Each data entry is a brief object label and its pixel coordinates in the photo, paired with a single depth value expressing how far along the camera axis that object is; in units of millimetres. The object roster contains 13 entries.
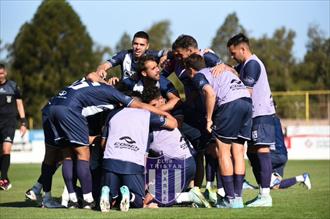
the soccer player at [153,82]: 17609
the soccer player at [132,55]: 19680
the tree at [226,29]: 167625
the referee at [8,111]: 27828
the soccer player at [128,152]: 16359
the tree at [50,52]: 128625
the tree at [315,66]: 132000
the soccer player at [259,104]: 17281
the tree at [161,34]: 167625
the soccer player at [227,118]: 16125
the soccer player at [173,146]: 17312
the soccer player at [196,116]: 18312
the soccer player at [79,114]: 16703
